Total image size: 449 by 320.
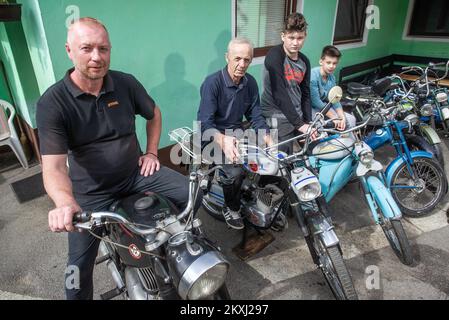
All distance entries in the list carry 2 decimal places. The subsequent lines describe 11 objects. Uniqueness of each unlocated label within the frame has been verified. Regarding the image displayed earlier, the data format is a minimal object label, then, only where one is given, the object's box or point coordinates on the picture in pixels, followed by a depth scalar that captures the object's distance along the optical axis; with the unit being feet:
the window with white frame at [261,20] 13.26
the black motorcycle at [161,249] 4.02
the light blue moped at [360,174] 7.32
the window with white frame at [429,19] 21.47
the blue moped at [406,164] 9.41
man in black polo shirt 5.15
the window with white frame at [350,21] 18.44
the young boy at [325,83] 10.64
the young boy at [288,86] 8.99
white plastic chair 12.09
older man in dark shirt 7.55
